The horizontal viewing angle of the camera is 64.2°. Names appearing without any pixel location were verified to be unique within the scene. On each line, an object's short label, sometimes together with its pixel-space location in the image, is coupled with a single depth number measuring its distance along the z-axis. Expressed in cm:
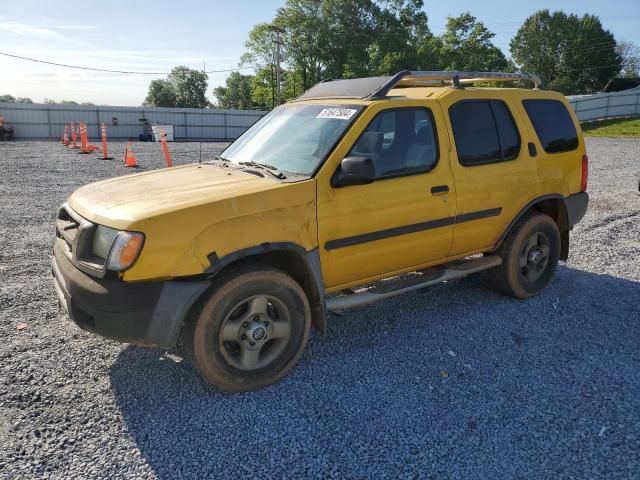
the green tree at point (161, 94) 8850
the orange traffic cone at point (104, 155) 1762
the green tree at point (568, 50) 6862
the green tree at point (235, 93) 7862
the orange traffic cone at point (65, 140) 2335
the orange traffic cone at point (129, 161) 1518
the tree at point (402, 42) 5612
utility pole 4058
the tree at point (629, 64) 7844
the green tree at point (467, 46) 6025
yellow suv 306
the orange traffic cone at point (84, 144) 1973
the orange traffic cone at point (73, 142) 2205
